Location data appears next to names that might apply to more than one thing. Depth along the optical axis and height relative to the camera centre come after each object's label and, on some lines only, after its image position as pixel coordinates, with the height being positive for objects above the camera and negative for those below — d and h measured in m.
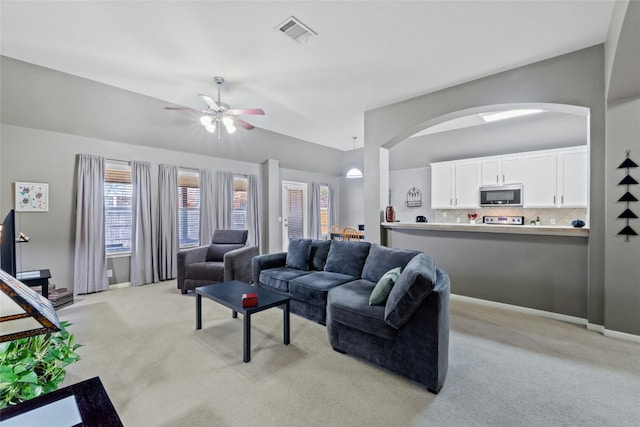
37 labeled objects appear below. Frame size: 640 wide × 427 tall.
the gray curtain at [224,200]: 5.98 +0.24
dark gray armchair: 4.33 -0.85
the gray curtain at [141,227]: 4.86 -0.27
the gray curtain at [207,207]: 5.70 +0.09
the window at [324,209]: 8.46 +0.06
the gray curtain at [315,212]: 8.03 -0.04
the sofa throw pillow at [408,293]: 1.97 -0.59
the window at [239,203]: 6.43 +0.19
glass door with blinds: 7.45 +0.00
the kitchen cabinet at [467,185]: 5.87 +0.55
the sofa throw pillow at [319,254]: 3.99 -0.62
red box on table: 2.54 -0.80
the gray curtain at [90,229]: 4.30 -0.27
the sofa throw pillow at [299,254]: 4.03 -0.62
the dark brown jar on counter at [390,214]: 4.69 -0.05
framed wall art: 3.87 +0.21
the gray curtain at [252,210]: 6.57 +0.03
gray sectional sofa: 2.02 -0.84
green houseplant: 0.94 -0.55
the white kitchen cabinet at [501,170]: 5.41 +0.79
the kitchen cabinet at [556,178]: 4.84 +0.57
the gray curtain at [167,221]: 5.14 -0.18
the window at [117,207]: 4.73 +0.08
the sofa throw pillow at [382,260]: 3.08 -0.56
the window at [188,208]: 5.54 +0.06
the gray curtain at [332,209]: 8.59 +0.06
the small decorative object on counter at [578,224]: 3.29 -0.16
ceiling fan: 3.59 +1.26
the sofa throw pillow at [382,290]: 2.40 -0.68
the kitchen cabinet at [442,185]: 6.20 +0.57
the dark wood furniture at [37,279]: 3.29 -0.78
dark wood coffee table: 2.44 -0.85
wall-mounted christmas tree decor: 2.77 +0.12
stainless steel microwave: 5.42 +0.30
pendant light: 6.92 +0.91
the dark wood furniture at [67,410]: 0.90 -0.67
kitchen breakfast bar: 3.24 -0.65
